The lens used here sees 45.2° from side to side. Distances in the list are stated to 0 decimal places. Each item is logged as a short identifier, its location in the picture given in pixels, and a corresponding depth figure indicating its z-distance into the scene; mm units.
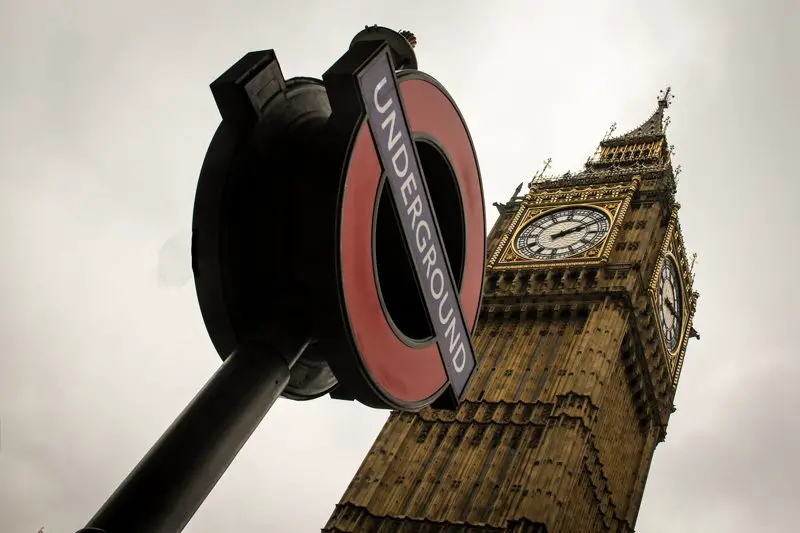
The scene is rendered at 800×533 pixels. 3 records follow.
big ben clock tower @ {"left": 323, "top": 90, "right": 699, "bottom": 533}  37438
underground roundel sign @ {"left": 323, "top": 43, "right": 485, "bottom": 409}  8602
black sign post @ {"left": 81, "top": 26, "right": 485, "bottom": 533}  8352
